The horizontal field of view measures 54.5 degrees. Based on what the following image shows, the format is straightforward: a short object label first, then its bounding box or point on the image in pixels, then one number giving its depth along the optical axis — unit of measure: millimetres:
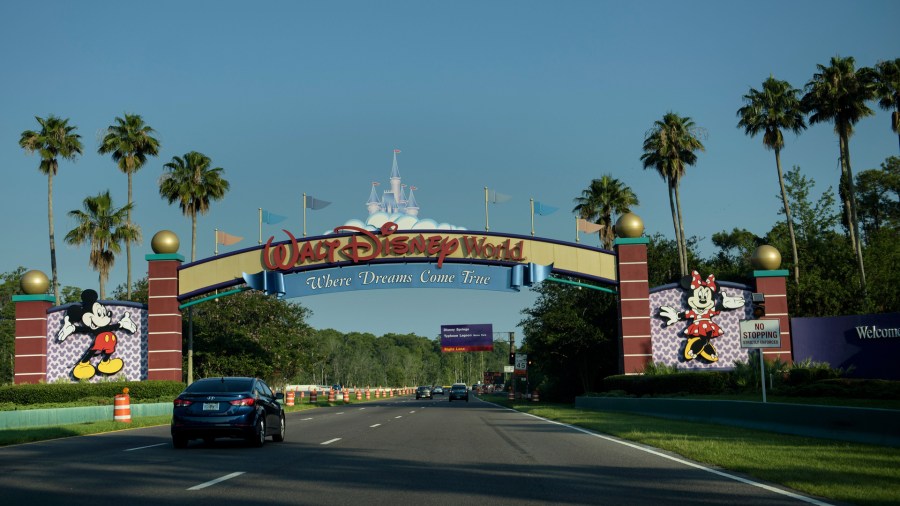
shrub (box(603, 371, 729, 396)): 38094
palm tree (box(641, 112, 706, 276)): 55875
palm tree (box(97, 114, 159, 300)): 55844
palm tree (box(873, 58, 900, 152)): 50438
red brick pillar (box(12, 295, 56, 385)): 44281
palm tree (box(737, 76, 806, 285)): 55875
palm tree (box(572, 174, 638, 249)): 61000
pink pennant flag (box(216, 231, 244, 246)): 47031
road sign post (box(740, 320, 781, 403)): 23750
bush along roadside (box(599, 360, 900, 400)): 29703
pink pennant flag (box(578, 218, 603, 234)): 46188
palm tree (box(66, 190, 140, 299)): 54219
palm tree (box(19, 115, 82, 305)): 54062
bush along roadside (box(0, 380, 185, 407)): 41500
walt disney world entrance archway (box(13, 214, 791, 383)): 43688
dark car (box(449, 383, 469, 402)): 67812
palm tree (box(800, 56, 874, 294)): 50969
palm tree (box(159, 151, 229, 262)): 57000
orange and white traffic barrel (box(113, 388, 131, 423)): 27156
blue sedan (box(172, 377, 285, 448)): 16641
